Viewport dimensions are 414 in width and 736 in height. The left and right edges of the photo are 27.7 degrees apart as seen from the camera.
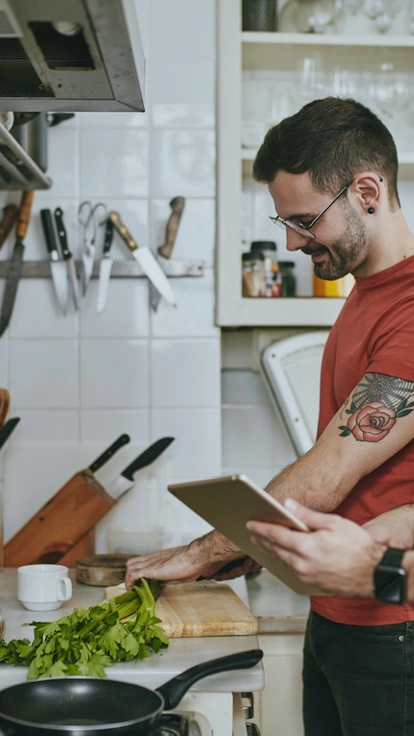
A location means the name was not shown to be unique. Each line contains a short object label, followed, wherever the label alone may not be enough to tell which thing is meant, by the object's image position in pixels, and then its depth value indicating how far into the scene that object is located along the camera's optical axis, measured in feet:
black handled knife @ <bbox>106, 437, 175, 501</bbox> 6.21
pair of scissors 6.56
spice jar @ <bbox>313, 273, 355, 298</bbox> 6.65
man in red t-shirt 4.01
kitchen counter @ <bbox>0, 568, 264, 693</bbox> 3.55
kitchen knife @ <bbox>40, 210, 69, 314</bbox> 6.53
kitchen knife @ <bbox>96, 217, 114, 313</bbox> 6.54
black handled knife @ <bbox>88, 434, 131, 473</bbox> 6.23
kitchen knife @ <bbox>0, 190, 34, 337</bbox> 6.58
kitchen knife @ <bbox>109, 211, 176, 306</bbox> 6.53
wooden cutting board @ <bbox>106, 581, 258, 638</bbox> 4.11
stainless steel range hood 2.95
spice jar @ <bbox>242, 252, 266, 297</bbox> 6.63
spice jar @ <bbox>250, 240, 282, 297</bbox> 6.64
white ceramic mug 4.56
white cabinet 6.49
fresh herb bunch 3.44
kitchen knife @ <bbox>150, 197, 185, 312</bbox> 6.66
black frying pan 2.84
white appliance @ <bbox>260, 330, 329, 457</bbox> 6.45
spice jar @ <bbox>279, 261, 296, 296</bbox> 6.77
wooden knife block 6.04
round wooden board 5.27
